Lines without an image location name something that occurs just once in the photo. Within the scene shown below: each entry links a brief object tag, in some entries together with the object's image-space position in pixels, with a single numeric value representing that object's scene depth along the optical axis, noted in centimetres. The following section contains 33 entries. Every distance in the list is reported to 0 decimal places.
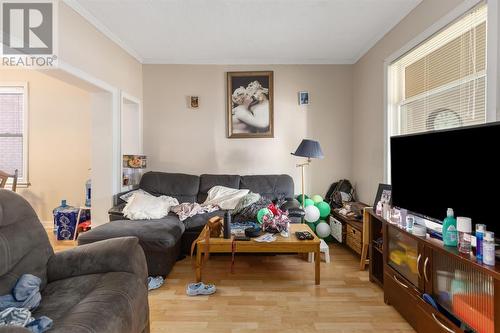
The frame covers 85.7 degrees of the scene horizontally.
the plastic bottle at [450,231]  150
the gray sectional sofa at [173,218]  261
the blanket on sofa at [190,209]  322
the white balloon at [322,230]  354
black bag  382
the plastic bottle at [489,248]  124
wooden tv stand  129
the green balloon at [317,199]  377
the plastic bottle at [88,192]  379
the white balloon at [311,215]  346
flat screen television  130
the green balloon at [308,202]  363
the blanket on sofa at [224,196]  346
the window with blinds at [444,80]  187
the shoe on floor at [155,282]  244
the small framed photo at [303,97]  406
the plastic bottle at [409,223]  189
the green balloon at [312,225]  367
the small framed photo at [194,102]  409
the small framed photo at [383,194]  246
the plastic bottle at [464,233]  138
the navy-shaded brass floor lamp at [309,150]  339
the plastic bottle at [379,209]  242
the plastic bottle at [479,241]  128
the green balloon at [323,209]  365
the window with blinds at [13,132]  420
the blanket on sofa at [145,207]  304
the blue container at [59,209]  366
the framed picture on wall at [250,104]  404
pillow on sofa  337
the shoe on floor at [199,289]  233
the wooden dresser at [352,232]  297
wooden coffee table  241
